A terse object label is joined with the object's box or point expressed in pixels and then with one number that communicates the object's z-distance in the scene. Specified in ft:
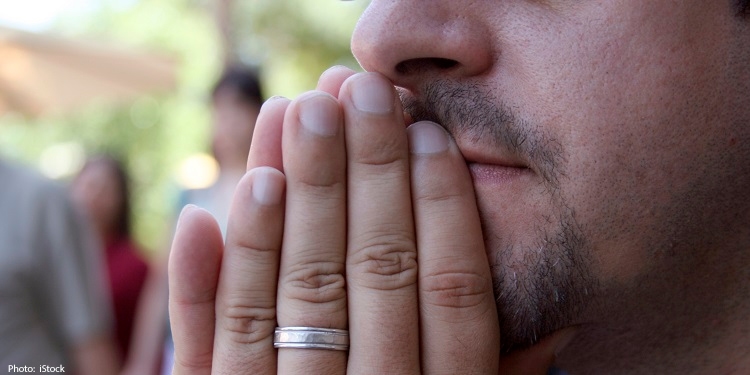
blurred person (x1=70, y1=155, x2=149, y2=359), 18.53
